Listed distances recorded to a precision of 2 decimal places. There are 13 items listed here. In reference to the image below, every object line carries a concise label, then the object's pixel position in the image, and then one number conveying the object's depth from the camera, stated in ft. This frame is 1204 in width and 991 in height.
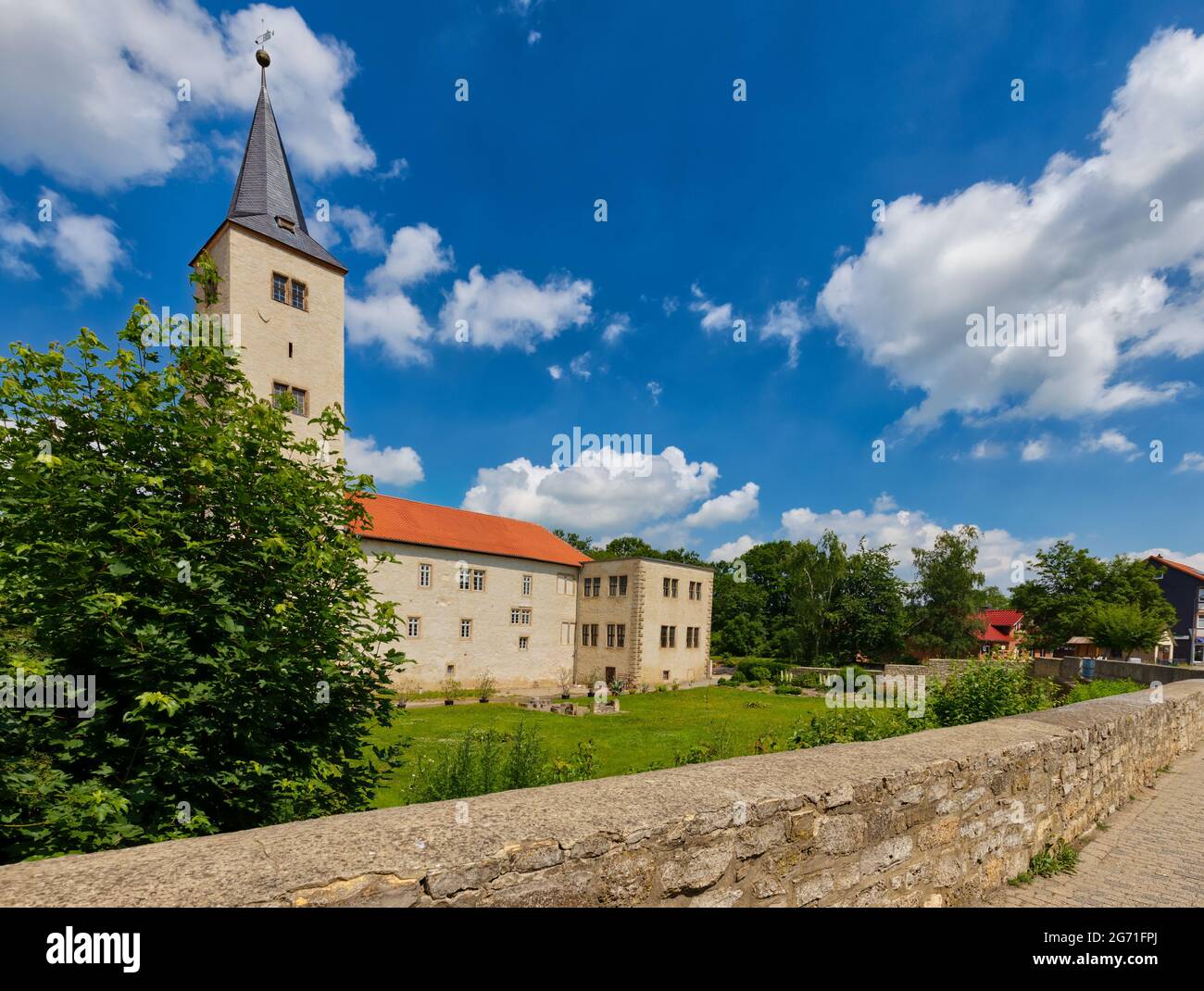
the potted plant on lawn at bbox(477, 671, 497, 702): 97.38
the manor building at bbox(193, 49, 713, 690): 72.69
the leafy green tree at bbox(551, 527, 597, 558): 241.96
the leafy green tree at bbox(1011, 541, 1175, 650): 140.05
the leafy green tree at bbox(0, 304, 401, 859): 10.58
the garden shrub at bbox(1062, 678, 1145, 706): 39.06
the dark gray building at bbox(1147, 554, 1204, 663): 169.17
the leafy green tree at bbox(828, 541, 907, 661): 143.74
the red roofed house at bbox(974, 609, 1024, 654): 223.28
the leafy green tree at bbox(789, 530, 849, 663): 146.00
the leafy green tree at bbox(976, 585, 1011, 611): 150.00
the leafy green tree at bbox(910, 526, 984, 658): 142.00
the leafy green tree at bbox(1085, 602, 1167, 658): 97.66
